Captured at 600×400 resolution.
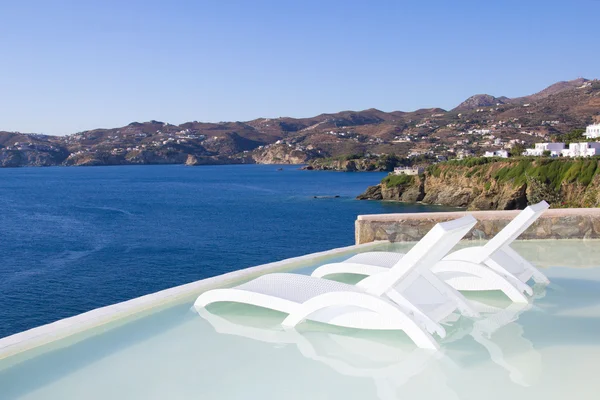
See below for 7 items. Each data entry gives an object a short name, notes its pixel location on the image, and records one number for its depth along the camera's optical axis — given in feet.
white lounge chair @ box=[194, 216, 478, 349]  14.10
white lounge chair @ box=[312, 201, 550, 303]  18.49
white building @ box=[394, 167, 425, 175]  204.23
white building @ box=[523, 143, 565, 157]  181.87
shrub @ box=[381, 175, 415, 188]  188.44
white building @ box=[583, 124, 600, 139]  199.60
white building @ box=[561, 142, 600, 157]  160.02
